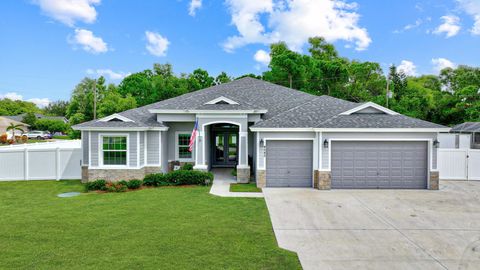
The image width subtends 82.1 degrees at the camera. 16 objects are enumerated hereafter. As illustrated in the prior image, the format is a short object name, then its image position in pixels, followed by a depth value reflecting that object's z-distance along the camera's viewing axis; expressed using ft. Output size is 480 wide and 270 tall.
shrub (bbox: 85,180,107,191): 41.24
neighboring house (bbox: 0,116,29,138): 185.37
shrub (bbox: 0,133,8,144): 119.96
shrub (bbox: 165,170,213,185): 43.73
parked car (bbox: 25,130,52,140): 176.61
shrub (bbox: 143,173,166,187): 43.55
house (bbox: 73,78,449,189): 41.45
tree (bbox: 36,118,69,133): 193.47
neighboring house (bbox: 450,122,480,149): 74.84
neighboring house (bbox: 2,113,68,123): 216.29
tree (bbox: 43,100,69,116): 307.66
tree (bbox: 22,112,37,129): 199.69
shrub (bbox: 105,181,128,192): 40.43
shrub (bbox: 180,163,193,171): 48.18
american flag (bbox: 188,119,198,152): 44.61
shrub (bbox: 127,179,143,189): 41.81
